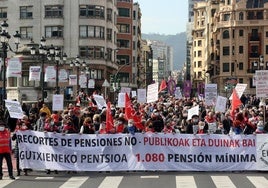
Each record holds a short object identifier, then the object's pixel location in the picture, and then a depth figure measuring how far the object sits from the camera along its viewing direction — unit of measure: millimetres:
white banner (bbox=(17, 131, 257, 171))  17812
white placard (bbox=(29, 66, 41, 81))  31197
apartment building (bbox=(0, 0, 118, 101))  78125
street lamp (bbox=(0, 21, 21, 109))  25950
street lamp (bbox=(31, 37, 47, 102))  32906
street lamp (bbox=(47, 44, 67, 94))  36419
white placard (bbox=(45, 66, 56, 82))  34031
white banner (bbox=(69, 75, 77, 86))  39784
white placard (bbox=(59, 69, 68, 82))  39222
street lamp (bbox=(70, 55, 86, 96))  48600
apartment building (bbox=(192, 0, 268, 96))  111375
